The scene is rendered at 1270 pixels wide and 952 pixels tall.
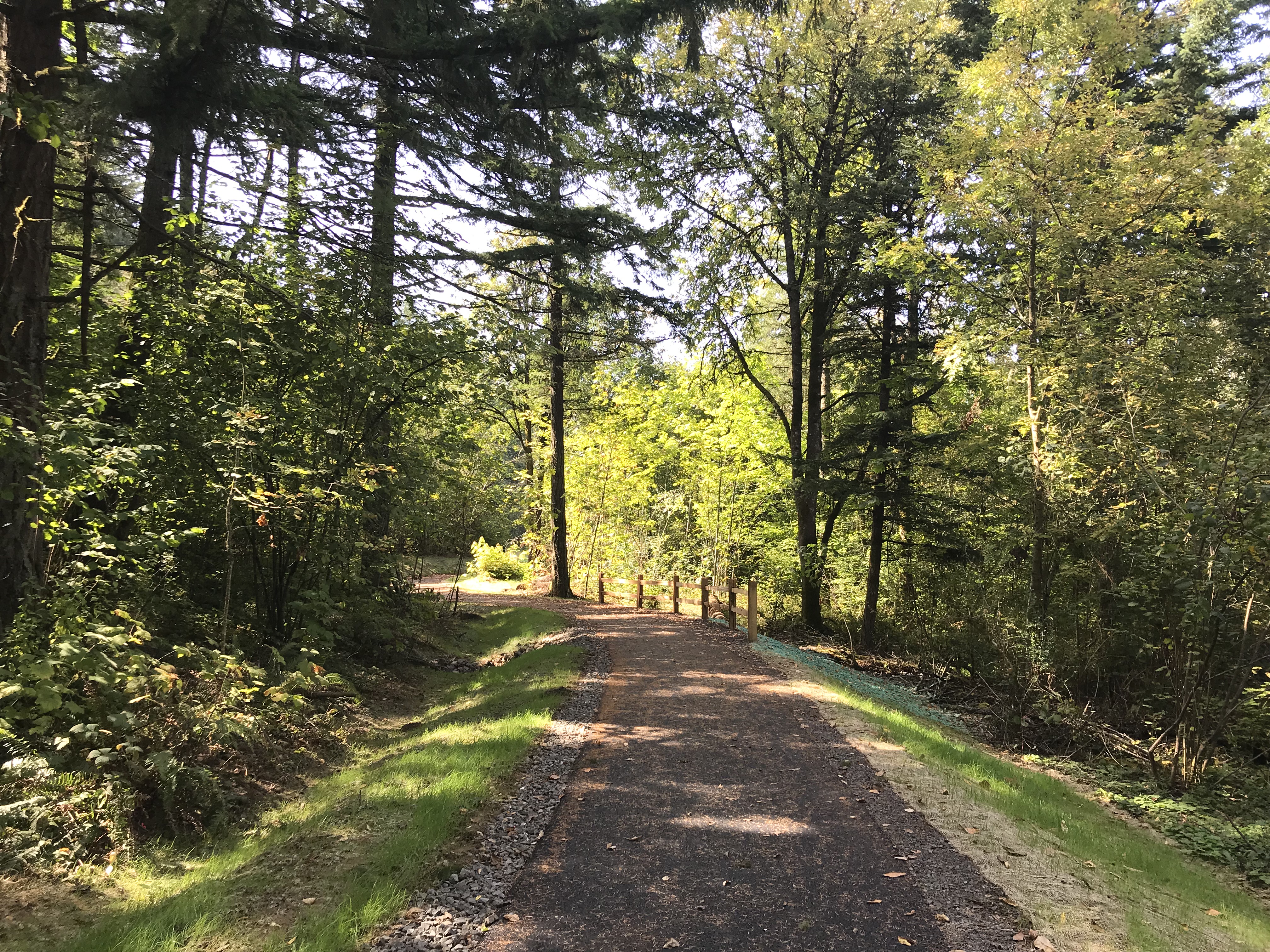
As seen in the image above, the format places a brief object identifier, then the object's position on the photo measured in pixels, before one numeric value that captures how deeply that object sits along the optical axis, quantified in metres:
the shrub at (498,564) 24.95
